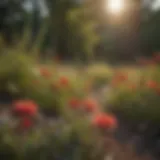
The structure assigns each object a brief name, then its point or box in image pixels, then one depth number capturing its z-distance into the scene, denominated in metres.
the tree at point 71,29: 8.47
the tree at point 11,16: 9.35
